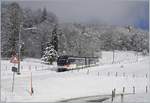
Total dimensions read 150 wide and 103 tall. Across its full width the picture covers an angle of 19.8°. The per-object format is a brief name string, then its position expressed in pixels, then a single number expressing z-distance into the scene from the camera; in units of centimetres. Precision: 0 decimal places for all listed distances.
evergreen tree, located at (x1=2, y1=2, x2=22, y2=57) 6503
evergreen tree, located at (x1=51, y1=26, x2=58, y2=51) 6419
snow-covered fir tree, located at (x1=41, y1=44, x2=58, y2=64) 6205
